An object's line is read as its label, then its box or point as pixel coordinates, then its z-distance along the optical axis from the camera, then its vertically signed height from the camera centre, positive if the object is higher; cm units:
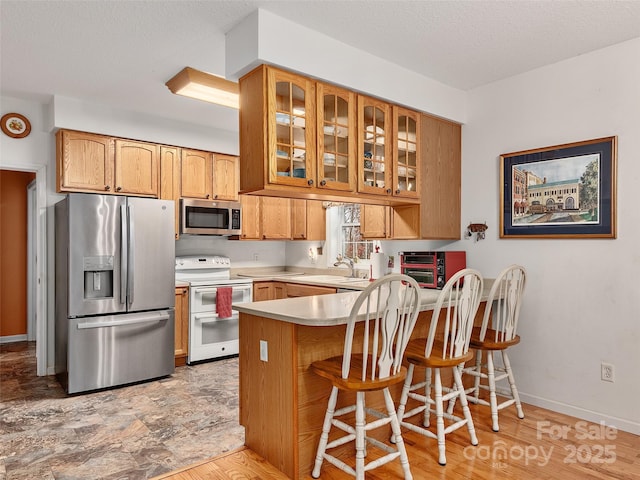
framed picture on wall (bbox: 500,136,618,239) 293 +36
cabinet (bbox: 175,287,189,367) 441 -83
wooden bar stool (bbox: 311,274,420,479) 206 -65
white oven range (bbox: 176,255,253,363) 445 -64
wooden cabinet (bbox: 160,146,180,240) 447 +68
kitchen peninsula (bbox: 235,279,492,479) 228 -74
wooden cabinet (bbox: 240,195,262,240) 514 +28
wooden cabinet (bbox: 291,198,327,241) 540 +26
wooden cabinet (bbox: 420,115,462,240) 360 +53
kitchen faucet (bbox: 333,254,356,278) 488 -24
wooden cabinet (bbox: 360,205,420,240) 362 +17
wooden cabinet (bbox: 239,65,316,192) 257 +68
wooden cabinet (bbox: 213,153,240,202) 487 +73
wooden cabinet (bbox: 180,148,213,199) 462 +73
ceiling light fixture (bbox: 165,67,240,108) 322 +117
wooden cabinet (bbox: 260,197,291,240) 527 +29
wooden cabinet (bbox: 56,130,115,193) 392 +73
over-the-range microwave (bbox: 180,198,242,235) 461 +27
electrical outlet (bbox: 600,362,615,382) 289 -87
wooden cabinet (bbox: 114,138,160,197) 419 +73
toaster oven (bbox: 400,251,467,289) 352 -20
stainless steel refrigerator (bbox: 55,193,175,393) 361 -41
